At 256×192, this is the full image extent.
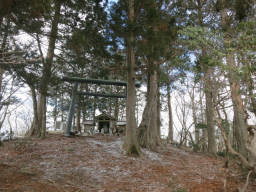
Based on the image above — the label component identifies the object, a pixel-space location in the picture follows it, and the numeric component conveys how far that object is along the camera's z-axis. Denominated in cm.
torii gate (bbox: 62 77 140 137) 832
